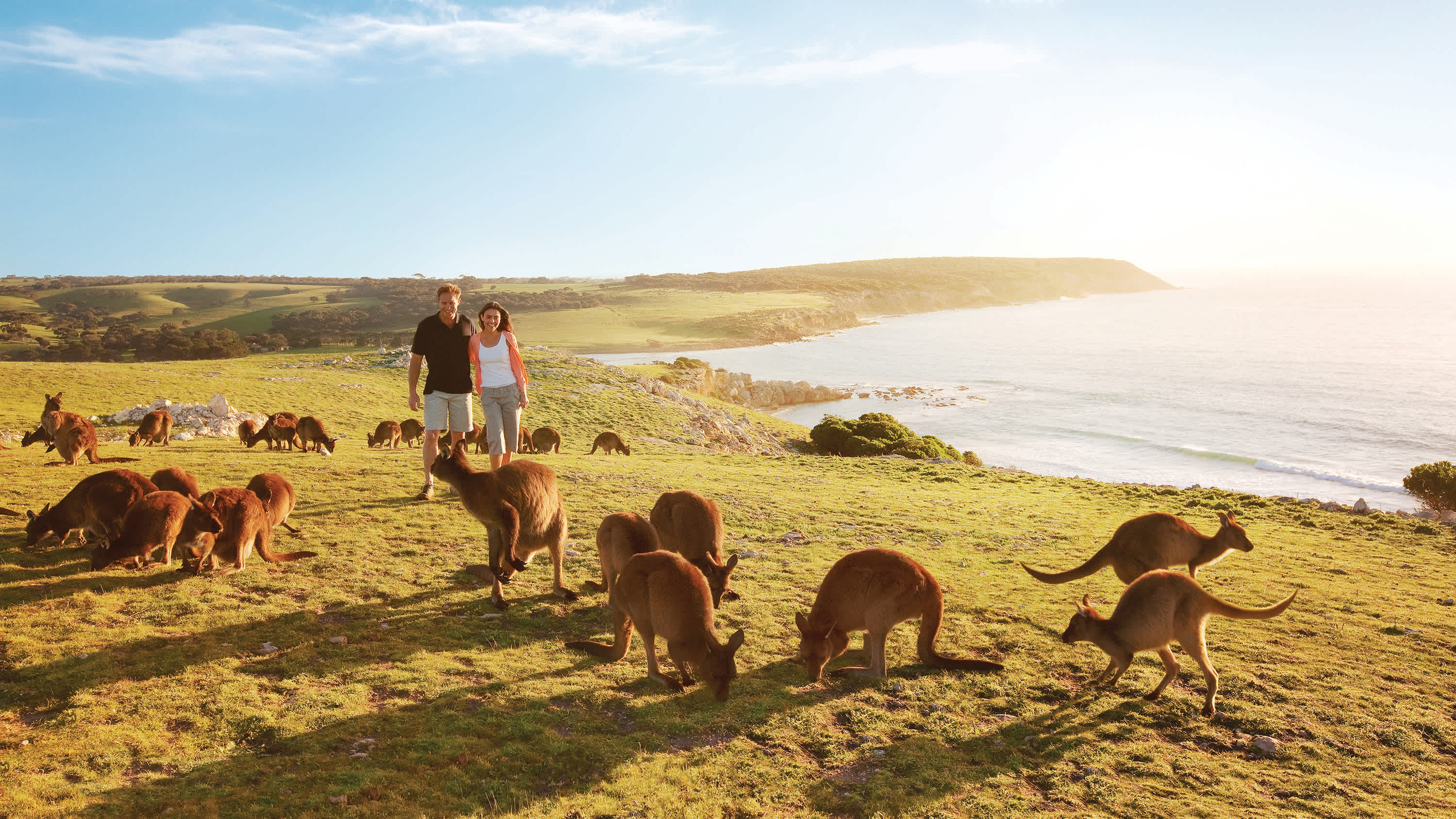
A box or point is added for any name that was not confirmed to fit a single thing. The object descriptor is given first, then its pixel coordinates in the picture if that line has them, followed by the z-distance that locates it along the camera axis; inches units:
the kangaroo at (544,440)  904.3
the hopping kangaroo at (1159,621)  249.8
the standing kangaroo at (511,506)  279.3
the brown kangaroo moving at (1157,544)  342.3
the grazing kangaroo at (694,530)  311.3
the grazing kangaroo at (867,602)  255.0
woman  399.9
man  396.2
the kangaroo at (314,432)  689.0
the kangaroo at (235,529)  305.1
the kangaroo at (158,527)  286.0
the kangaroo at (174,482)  331.9
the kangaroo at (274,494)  346.0
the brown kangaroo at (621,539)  284.7
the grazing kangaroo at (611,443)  999.6
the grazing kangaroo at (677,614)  230.2
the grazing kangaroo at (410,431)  904.9
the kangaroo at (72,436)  499.5
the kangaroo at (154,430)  689.0
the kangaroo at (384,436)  863.7
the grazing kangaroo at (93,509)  304.5
